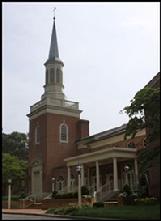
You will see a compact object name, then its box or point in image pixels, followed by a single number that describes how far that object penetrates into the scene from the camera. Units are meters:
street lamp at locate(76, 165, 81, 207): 29.54
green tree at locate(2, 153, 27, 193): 50.06
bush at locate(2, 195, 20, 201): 45.36
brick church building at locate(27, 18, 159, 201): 41.69
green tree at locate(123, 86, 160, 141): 23.80
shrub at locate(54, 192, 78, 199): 36.81
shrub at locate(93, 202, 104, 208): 28.70
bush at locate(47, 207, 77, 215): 26.25
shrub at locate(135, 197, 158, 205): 26.30
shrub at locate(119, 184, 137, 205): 28.63
